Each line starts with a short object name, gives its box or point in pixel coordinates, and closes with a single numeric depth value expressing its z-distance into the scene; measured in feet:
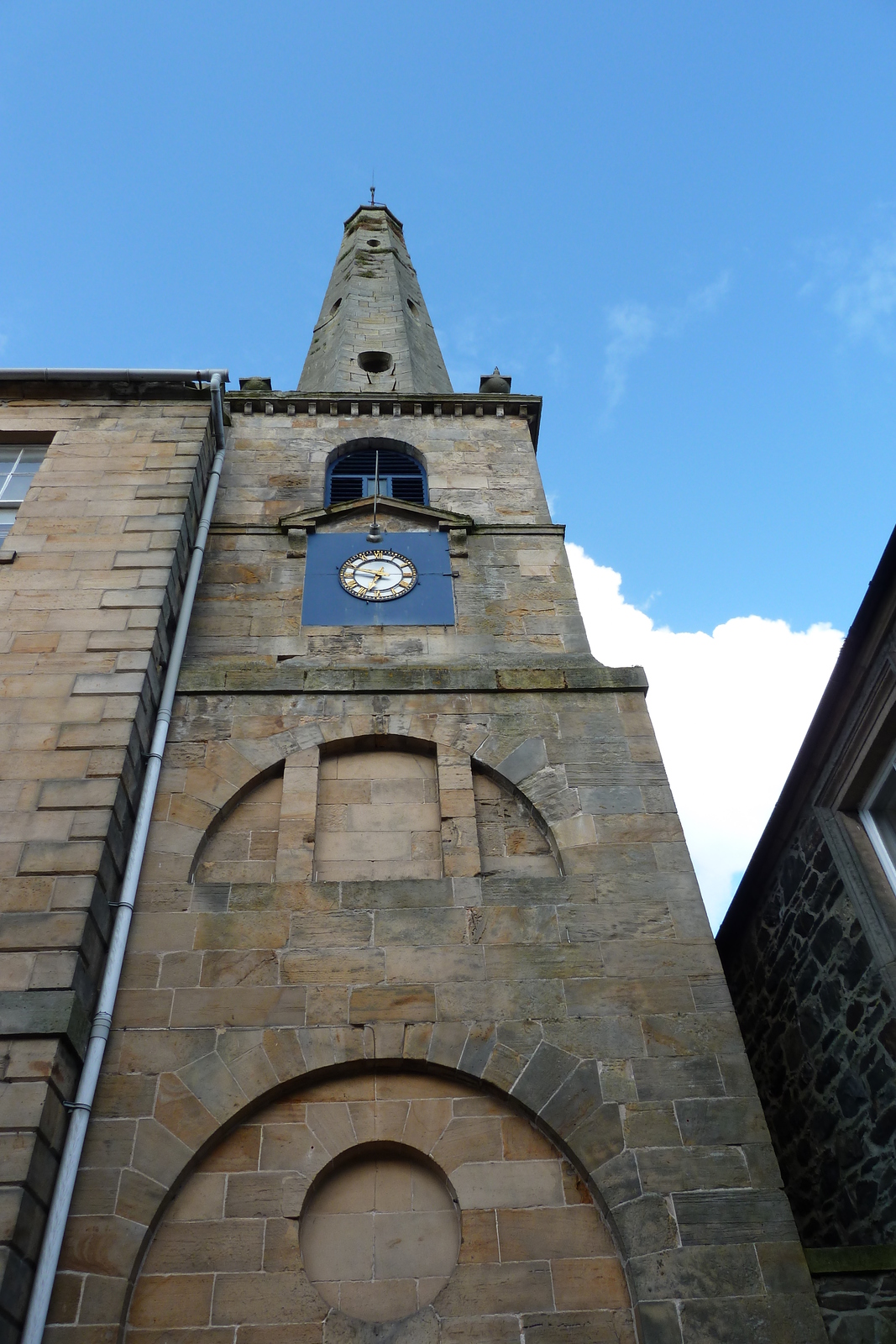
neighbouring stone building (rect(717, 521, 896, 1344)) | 27.17
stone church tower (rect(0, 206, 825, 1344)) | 20.89
